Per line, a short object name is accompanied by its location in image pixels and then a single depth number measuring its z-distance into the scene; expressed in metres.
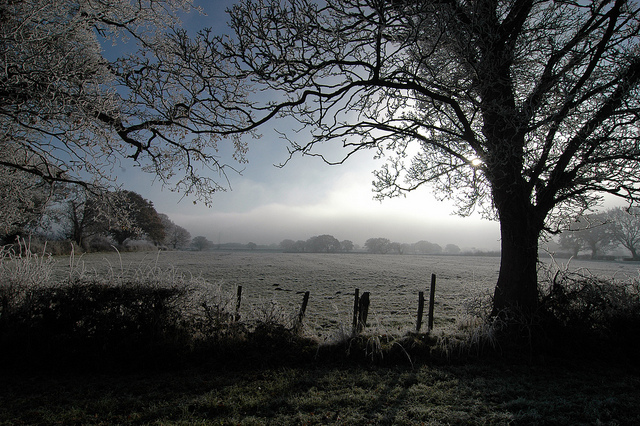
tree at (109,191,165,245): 51.32
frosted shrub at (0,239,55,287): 6.20
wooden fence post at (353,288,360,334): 6.77
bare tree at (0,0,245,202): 5.72
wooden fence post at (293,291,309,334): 6.55
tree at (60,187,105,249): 40.47
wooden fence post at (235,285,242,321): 6.50
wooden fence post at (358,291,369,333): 6.86
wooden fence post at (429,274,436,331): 7.34
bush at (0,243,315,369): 5.70
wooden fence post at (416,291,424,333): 7.12
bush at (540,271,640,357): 6.68
